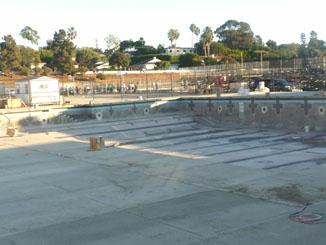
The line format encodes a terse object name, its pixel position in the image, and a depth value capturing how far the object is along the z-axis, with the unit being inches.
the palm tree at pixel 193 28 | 7618.1
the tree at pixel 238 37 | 5964.6
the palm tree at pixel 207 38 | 5521.7
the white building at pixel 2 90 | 1731.1
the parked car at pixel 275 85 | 1849.9
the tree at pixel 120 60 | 4414.4
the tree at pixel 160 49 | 6204.7
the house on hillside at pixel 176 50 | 7231.3
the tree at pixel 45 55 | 4285.9
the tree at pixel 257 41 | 6499.0
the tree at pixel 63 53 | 3415.4
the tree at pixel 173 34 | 7173.2
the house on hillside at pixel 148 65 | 4589.1
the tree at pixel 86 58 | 4134.4
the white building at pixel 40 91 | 1475.1
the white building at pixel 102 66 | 4280.3
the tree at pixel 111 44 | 5628.4
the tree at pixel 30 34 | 5216.5
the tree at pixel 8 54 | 3378.4
